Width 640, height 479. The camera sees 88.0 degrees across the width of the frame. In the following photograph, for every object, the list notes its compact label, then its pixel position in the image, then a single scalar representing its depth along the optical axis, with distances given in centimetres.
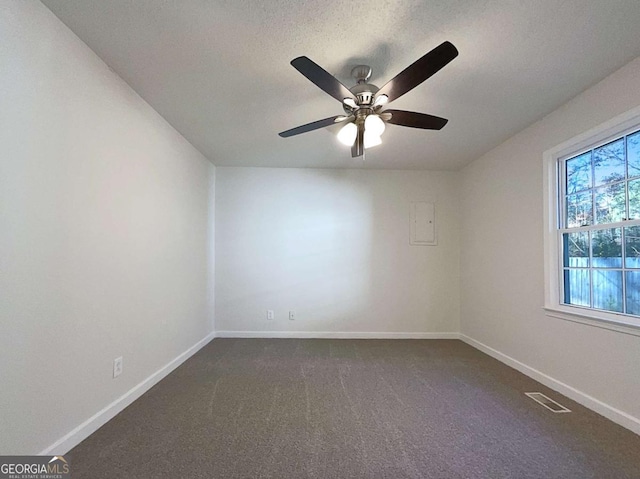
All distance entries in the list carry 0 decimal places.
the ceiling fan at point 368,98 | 169
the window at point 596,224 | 229
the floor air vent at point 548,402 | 243
